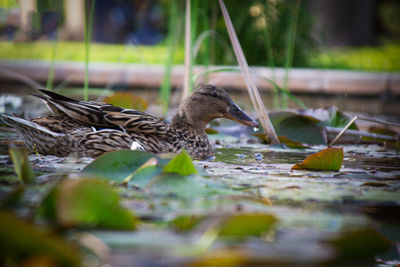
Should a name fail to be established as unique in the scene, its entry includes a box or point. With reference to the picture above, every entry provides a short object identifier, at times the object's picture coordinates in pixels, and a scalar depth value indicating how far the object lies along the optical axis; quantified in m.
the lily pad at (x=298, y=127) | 8.12
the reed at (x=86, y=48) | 7.45
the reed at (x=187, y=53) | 7.50
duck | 6.45
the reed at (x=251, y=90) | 6.92
